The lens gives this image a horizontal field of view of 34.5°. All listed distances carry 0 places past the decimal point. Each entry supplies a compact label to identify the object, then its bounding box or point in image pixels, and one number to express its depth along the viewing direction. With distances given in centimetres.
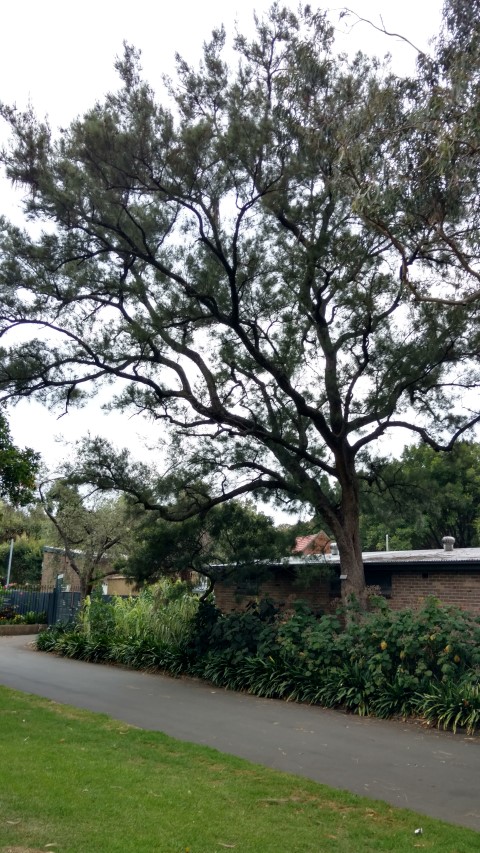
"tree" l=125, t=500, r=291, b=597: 1661
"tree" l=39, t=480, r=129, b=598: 2655
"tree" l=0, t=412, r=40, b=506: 1027
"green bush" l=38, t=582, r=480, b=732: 1177
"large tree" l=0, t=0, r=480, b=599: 1362
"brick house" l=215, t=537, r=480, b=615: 1705
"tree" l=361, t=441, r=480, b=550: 1692
